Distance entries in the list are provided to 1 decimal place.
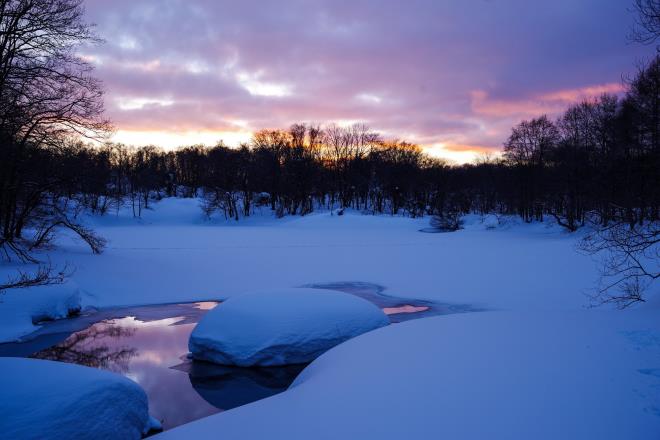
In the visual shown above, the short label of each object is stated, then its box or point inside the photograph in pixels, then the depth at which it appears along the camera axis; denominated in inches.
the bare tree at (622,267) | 392.5
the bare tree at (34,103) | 438.3
